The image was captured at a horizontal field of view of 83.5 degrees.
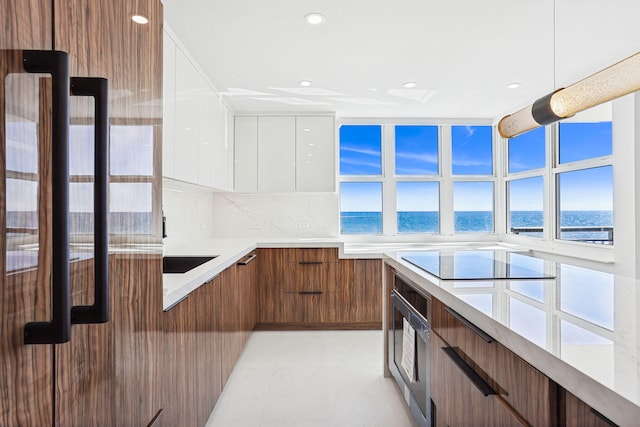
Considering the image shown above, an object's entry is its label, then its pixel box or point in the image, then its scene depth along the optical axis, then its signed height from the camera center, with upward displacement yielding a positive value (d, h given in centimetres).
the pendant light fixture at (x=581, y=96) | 118 +47
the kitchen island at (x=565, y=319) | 62 -27
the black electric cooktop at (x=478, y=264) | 147 -24
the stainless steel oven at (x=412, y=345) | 165 -69
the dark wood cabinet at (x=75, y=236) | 48 -3
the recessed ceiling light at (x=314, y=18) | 208 +117
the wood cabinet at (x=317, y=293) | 358 -77
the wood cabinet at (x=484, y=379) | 83 -47
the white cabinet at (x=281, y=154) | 398 +69
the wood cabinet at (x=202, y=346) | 136 -64
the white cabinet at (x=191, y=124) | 218 +69
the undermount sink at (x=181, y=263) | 252 -33
